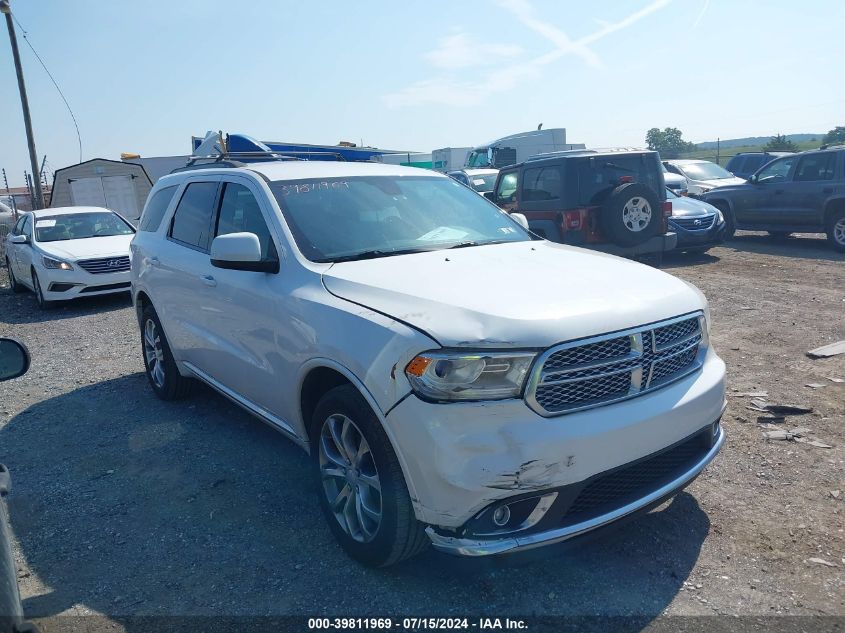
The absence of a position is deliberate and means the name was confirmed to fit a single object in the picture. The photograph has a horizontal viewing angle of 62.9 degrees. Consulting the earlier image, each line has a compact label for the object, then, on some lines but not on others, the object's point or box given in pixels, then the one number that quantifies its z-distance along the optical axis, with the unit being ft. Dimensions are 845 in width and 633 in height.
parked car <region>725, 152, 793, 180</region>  70.54
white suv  8.53
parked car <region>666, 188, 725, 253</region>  39.27
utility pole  59.88
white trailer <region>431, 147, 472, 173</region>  97.04
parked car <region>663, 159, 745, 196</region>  58.44
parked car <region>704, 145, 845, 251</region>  39.32
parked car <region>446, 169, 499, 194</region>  59.11
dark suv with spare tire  32.78
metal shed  72.38
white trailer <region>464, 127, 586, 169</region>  88.89
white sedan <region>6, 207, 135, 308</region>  33.94
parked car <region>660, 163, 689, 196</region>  55.01
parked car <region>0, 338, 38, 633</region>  6.19
